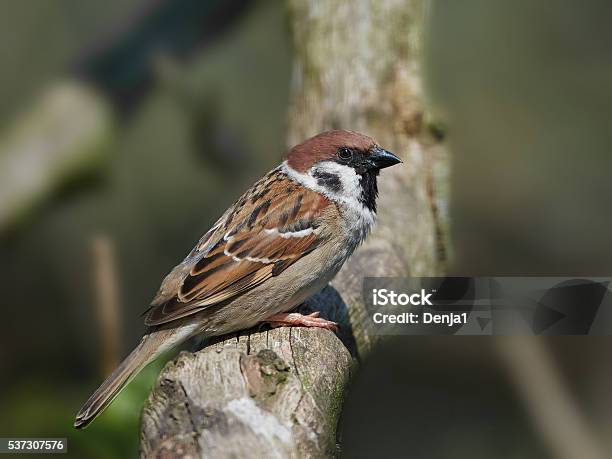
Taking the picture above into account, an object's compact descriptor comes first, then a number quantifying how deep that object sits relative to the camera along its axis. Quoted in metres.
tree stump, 3.67
